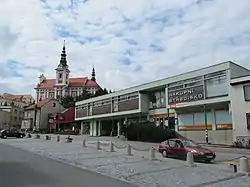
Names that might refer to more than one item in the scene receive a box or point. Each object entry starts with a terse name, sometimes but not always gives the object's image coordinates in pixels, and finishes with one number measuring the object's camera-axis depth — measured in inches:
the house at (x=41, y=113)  3604.8
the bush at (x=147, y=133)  1467.8
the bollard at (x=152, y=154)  685.3
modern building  1251.8
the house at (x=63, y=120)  3287.4
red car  705.0
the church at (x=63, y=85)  5113.2
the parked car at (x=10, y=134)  1966.8
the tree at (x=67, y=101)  4062.0
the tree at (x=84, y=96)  4018.7
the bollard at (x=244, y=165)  484.7
